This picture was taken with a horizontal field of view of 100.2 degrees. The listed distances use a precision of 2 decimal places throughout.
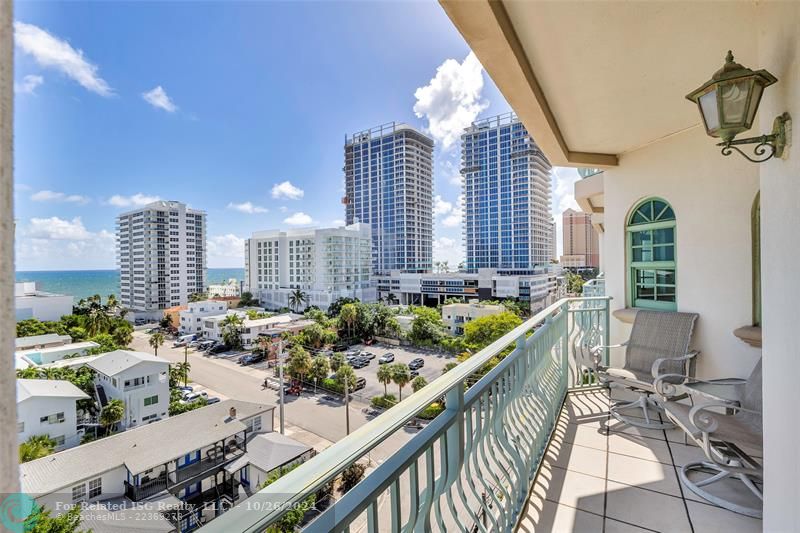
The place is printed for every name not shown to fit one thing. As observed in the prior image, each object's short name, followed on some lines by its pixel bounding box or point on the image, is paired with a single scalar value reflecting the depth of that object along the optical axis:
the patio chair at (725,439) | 1.87
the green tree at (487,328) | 23.62
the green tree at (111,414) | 15.96
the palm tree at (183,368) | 20.97
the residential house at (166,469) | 10.49
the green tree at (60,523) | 7.94
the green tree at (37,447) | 12.33
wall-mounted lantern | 1.39
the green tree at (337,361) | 21.91
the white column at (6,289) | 0.52
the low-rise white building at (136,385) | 16.88
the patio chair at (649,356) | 2.97
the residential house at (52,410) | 13.73
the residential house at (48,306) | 29.86
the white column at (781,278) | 1.25
